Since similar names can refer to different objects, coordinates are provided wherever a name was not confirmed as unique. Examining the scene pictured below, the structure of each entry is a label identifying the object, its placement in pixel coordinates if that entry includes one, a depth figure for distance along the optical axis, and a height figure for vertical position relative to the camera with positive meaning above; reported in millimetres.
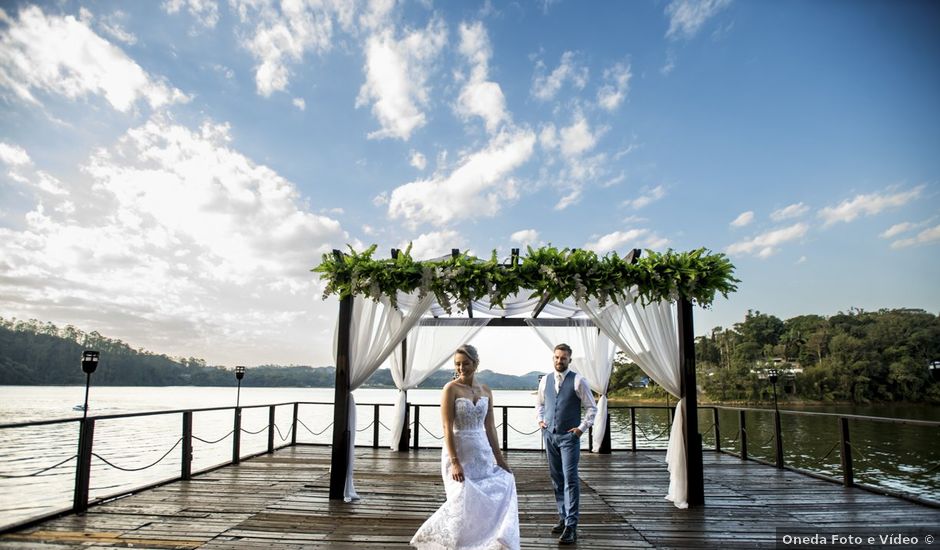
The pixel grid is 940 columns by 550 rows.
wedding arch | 5289 +534
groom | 3900 -649
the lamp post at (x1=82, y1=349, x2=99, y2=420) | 6020 -202
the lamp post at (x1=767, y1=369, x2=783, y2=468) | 7257 -1392
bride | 3115 -868
